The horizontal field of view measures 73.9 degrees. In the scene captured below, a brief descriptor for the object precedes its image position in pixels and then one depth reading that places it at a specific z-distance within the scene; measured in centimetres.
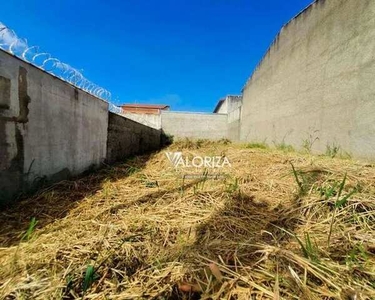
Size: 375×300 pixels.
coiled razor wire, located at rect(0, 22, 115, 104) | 206
